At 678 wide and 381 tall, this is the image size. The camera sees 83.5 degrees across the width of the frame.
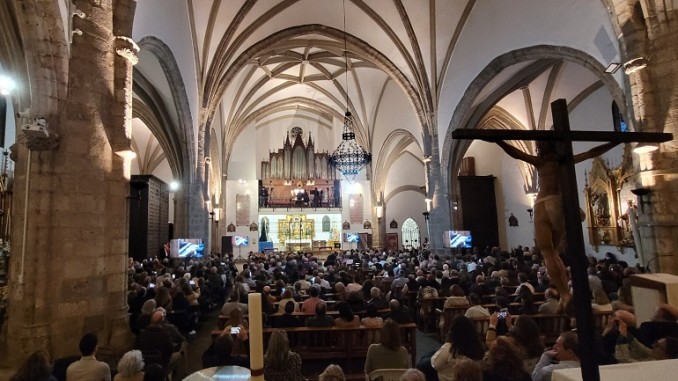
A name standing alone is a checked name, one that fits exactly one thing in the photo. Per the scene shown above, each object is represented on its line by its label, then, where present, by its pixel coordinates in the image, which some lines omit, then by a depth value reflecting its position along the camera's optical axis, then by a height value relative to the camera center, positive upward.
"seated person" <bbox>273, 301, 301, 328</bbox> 4.87 -1.07
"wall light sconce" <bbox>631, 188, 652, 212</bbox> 5.89 +0.42
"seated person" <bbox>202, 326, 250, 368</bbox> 3.19 -0.97
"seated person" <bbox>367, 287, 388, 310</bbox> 5.55 -0.99
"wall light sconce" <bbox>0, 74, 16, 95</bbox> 6.89 +3.09
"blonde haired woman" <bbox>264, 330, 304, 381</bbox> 2.71 -0.89
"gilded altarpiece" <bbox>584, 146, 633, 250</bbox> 11.41 +0.54
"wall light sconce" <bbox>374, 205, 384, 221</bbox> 22.38 +1.24
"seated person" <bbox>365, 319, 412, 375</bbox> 3.33 -1.06
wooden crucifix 1.21 +0.21
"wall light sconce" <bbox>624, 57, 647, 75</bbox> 6.01 +2.49
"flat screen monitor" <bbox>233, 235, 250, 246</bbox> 21.30 -0.16
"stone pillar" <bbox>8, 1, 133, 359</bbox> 4.45 +0.40
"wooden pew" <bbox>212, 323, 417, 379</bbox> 4.47 -1.29
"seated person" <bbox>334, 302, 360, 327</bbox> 4.56 -1.01
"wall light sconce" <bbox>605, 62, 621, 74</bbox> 6.85 +2.84
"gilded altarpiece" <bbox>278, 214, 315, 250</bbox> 22.97 +0.31
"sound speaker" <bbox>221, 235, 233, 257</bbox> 21.20 -0.33
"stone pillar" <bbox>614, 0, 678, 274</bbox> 5.78 +1.75
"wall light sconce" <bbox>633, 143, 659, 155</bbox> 5.82 +1.13
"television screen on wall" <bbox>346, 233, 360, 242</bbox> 22.42 -0.23
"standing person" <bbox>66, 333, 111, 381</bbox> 3.09 -1.01
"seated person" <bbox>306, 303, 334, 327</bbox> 4.59 -1.02
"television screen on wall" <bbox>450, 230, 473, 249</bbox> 13.02 -0.32
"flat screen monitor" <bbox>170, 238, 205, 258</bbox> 10.73 -0.23
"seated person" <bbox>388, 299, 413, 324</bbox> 4.69 -1.02
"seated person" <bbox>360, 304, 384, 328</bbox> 4.50 -1.03
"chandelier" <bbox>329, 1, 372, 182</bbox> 15.02 +2.87
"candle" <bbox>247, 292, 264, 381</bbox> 1.26 -0.34
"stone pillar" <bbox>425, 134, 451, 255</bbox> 13.87 +1.03
